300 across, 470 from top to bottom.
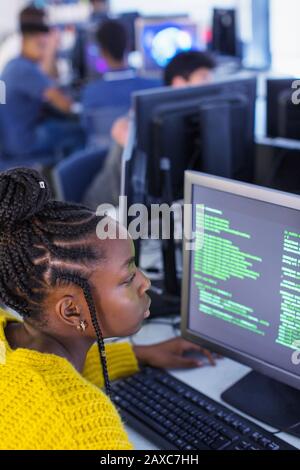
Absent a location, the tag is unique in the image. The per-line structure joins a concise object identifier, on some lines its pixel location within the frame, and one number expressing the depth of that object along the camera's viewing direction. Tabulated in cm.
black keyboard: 111
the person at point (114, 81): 378
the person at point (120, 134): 228
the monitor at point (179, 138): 168
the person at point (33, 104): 415
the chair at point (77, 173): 233
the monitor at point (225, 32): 453
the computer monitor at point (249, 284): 112
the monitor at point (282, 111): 195
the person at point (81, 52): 486
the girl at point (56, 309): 91
